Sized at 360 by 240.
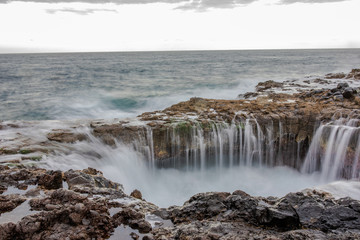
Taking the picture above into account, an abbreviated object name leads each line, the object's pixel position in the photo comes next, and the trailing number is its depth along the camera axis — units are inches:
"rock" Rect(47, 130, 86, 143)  320.1
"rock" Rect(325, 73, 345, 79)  870.2
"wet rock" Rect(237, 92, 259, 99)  555.5
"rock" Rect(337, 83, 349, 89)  489.8
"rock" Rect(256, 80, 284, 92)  681.6
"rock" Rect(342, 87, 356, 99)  424.2
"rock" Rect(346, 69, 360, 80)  818.9
